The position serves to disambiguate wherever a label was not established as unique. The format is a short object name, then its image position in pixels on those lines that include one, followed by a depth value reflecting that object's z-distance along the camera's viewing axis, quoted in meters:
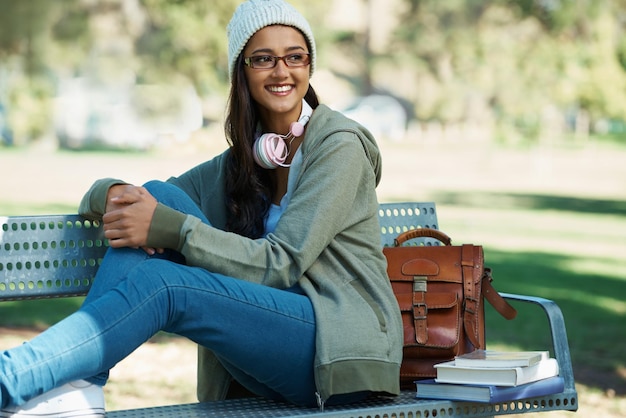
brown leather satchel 6.59
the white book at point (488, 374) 6.08
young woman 5.43
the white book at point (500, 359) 6.14
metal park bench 6.22
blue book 6.13
